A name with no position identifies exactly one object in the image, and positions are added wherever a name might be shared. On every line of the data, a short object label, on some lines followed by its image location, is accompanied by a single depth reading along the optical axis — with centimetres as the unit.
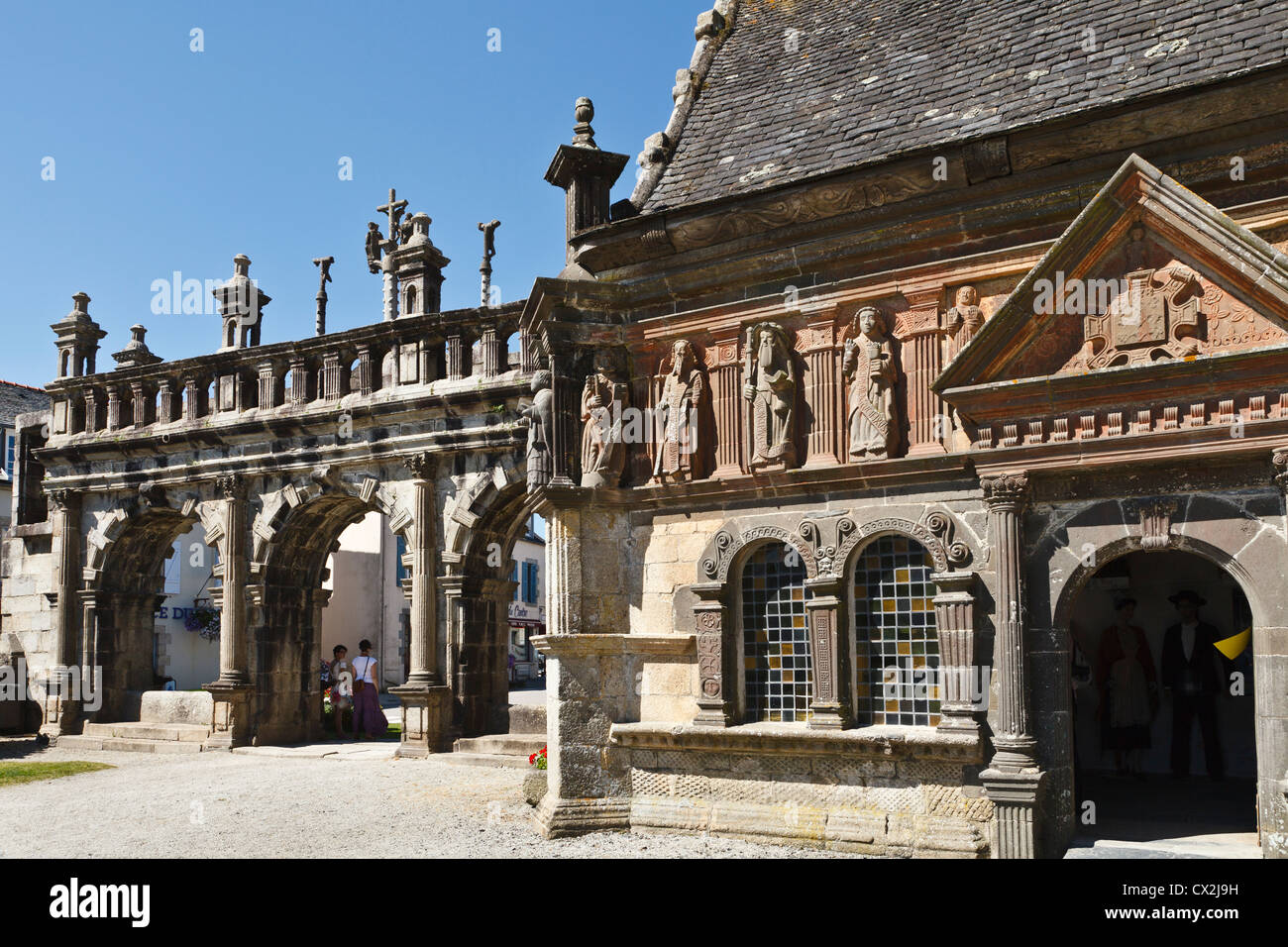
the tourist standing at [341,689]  1961
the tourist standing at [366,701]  1928
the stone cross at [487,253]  2127
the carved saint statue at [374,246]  2177
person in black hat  1119
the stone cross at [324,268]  2123
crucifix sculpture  2138
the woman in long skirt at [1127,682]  1177
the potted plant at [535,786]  1161
